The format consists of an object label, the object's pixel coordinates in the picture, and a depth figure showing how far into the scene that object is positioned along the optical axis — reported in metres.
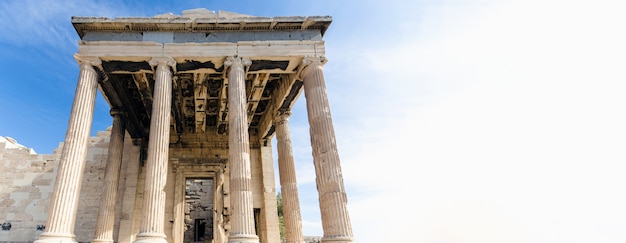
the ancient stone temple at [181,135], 11.45
